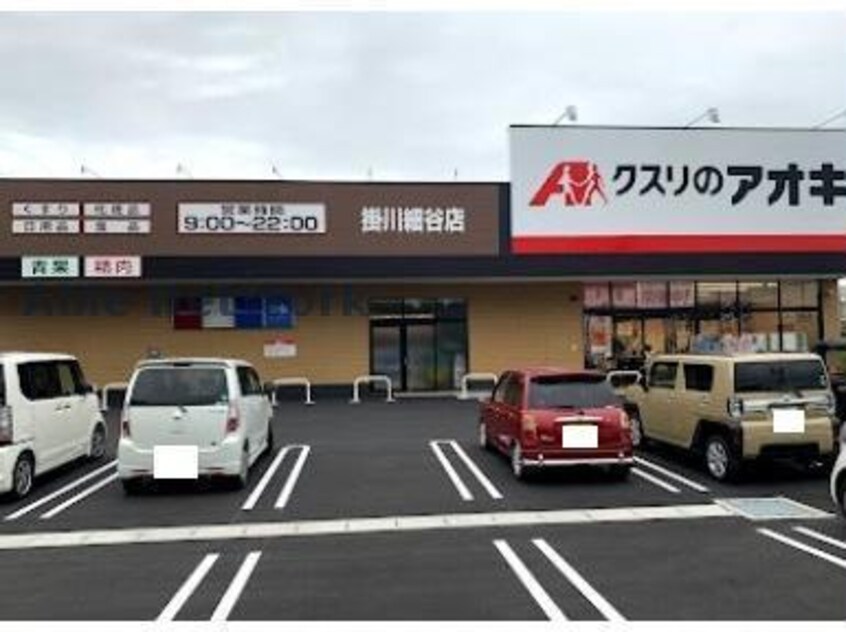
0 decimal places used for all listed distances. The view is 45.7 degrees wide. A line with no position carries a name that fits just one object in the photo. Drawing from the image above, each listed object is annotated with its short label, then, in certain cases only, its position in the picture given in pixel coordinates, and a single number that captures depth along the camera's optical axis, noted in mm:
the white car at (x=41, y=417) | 11844
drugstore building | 24062
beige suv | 12156
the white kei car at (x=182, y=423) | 11875
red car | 12289
